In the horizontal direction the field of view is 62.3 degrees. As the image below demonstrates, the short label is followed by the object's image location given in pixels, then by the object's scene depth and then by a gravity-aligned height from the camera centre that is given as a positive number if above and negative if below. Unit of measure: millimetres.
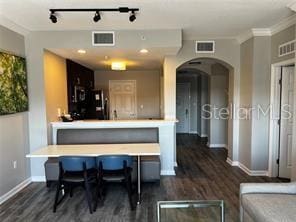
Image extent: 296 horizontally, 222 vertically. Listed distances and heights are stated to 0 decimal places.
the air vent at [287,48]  3776 +784
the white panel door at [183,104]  10117 -238
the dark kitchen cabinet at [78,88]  5492 +289
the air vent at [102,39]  4215 +1038
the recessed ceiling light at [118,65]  5824 +808
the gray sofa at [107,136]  4430 -663
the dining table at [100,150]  3301 -734
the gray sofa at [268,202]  2115 -1005
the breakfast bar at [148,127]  4566 -529
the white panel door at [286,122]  4301 -438
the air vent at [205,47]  5031 +1052
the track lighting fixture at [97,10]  3206 +1173
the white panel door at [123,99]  8328 -2
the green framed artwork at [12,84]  3536 +245
